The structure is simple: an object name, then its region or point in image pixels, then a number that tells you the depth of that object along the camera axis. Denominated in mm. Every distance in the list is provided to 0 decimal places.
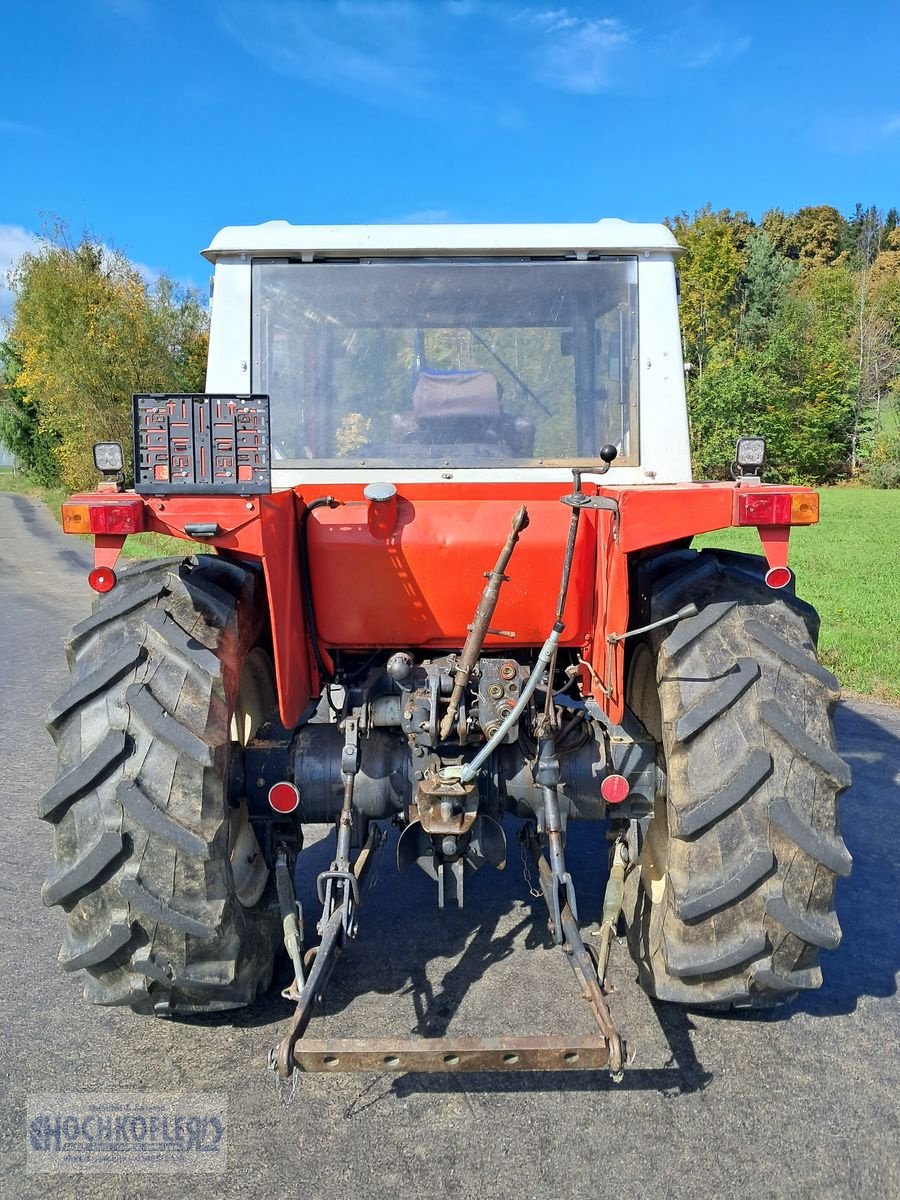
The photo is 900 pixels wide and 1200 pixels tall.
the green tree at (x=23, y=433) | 39250
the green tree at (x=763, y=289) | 47125
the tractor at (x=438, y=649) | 2674
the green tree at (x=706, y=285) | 42344
